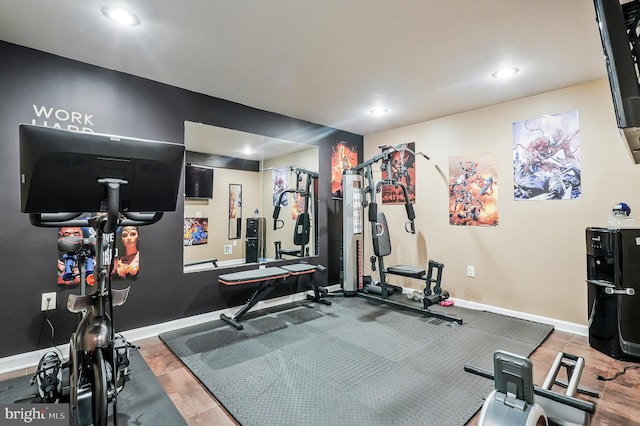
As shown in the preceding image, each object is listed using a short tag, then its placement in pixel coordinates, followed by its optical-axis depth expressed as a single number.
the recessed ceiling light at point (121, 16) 1.89
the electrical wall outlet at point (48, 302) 2.35
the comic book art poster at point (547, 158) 2.98
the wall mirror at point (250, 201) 3.23
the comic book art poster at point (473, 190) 3.52
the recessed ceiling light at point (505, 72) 2.67
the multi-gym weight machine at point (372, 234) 3.56
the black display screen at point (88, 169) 1.04
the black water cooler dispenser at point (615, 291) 2.34
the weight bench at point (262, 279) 3.07
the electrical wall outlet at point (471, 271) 3.66
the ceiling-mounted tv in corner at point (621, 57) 1.14
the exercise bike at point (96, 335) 1.23
